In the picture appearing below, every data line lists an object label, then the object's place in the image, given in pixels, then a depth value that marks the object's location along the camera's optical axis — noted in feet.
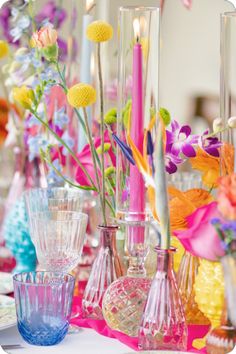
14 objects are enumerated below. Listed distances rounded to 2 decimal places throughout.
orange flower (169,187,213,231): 4.72
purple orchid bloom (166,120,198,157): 4.99
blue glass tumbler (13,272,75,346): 4.63
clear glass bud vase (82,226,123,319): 5.05
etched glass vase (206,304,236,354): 4.21
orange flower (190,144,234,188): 4.99
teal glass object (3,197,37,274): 5.93
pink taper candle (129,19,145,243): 4.79
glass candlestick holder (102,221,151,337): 4.75
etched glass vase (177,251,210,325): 5.01
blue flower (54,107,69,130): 6.25
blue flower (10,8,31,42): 6.27
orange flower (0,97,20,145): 8.09
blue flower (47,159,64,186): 6.24
